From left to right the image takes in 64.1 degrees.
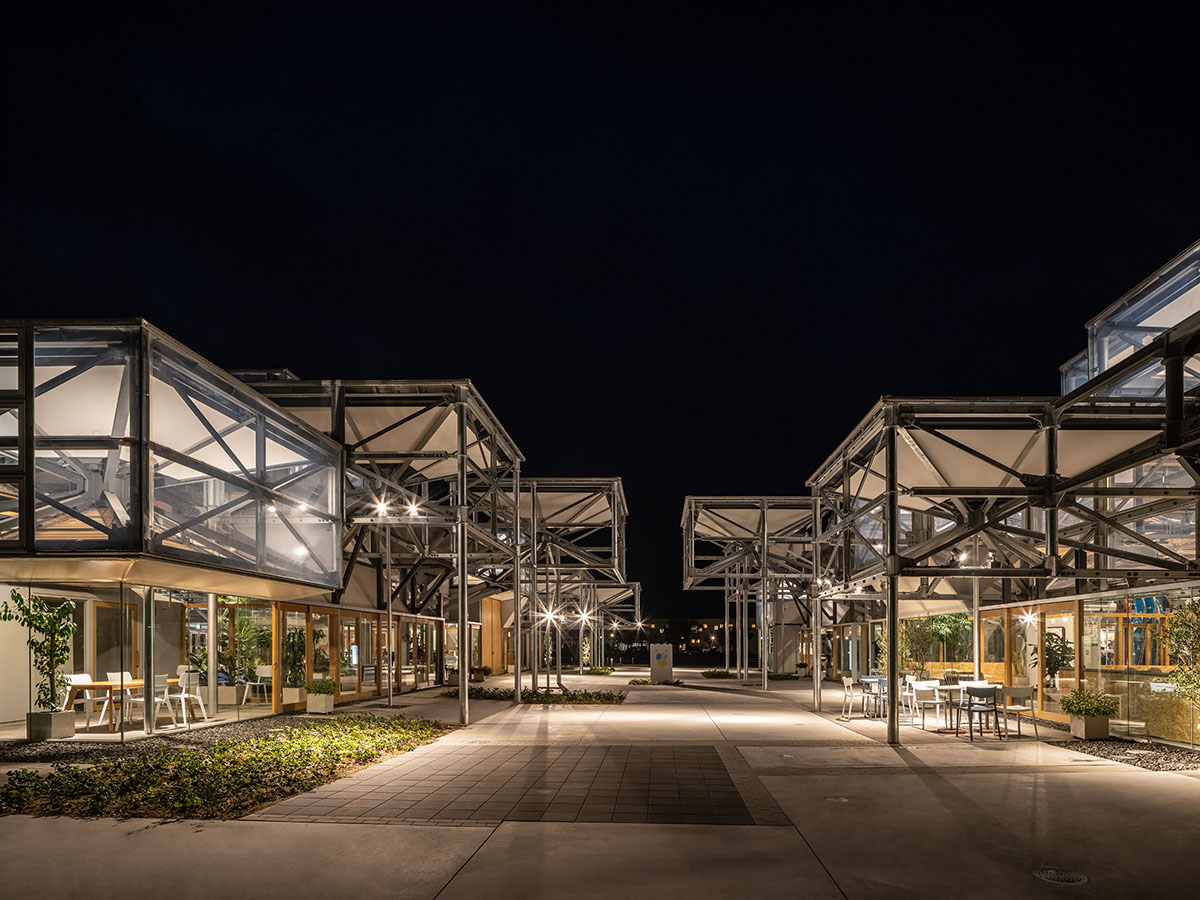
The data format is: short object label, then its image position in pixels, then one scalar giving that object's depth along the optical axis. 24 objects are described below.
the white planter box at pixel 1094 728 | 14.80
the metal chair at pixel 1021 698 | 16.05
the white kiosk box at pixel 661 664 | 33.12
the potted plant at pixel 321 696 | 19.00
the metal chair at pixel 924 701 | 16.14
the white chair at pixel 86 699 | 14.44
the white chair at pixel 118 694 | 14.16
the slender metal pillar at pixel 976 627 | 20.95
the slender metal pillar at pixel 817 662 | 21.06
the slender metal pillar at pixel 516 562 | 22.81
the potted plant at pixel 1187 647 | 13.01
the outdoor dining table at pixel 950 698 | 15.96
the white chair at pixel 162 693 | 15.12
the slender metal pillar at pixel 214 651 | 16.67
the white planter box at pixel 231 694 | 17.12
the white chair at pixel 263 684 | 18.02
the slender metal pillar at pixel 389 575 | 23.03
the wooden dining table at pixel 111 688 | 13.80
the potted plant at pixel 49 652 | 13.64
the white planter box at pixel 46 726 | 13.59
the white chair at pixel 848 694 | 18.49
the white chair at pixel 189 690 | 15.48
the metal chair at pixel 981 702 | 15.01
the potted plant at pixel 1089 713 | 14.80
